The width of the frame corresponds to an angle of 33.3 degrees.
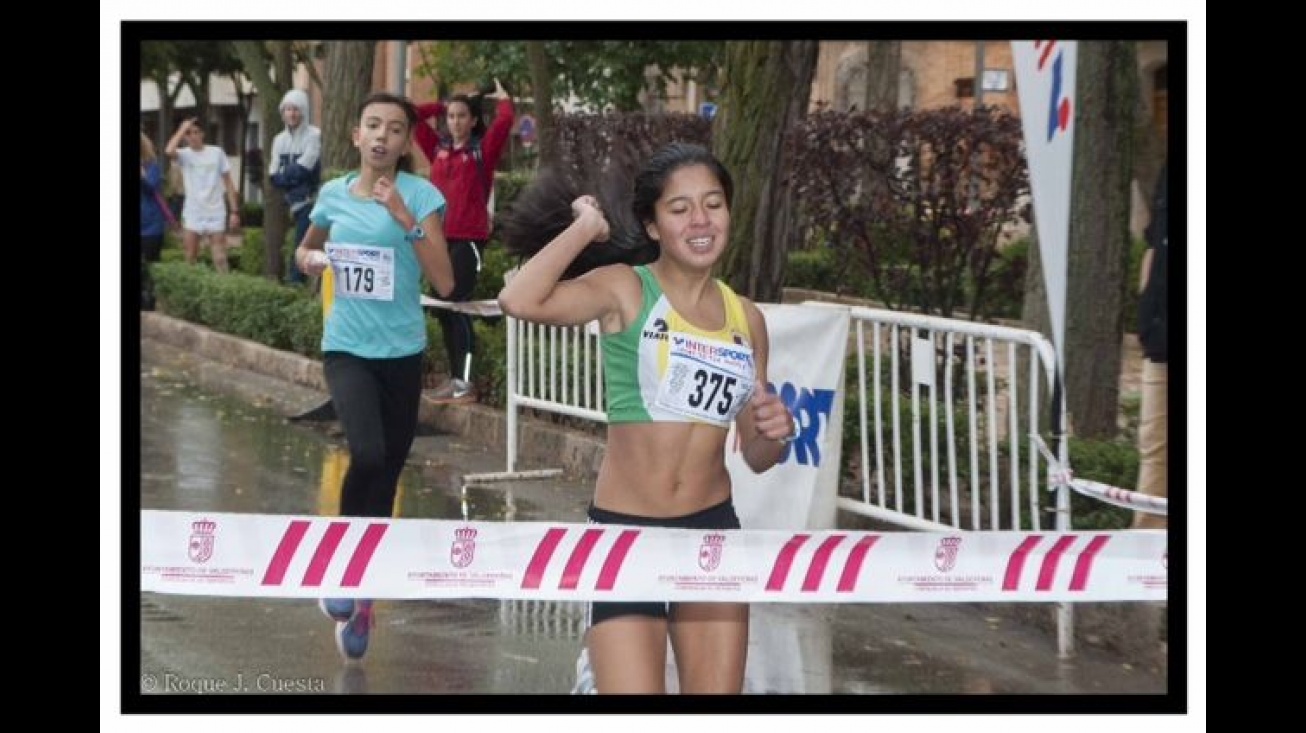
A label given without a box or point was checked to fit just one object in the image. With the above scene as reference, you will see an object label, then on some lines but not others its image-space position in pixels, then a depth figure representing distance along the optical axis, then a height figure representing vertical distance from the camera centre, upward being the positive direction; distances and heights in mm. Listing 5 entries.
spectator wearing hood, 12984 +1162
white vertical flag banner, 6465 +661
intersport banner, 8305 -181
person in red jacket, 10328 +913
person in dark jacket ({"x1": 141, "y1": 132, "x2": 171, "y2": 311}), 17359 +1096
